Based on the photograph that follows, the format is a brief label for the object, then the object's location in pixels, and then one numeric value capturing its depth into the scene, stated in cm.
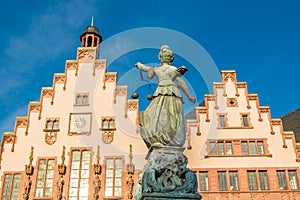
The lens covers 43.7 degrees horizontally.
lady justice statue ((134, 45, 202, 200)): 683
